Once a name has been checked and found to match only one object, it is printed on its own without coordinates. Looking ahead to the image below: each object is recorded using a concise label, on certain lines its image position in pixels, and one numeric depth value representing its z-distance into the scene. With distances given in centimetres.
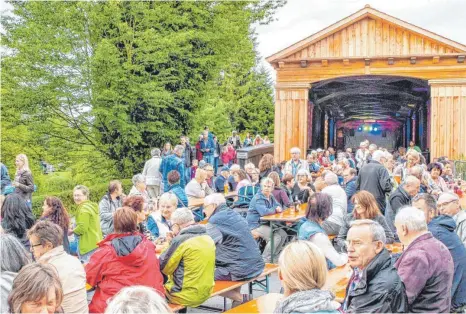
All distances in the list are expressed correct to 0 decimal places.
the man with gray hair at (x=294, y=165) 1265
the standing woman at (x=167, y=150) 1510
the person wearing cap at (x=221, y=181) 1383
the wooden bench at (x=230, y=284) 594
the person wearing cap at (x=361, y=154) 1747
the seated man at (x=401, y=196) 761
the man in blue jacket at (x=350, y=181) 984
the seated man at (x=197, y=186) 1127
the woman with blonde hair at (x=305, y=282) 314
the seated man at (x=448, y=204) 610
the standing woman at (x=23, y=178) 904
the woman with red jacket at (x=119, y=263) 491
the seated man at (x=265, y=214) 918
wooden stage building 1827
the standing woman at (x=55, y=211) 649
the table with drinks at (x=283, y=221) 885
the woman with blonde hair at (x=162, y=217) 752
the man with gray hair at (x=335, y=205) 805
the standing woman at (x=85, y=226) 725
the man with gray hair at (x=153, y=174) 1303
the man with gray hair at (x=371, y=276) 387
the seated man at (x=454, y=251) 517
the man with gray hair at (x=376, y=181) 922
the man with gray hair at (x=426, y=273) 436
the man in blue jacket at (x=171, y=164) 1269
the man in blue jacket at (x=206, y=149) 1898
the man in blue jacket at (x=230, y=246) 631
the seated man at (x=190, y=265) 542
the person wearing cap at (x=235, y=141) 2481
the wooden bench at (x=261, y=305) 453
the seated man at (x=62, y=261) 434
